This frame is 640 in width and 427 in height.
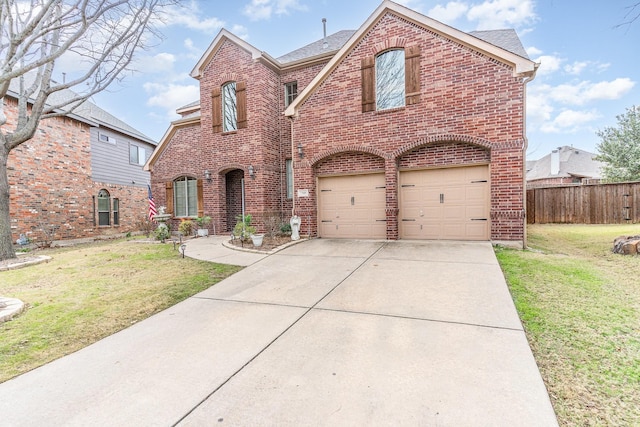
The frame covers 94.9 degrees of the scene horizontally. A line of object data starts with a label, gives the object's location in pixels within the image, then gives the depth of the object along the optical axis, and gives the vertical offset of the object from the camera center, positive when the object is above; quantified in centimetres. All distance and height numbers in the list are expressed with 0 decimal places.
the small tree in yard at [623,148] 1962 +378
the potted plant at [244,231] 862 -62
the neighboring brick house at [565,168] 2945 +379
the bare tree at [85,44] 707 +463
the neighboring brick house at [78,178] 1176 +170
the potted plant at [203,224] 1120 -53
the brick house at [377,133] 757 +230
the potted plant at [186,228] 1191 -69
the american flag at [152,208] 1125 +14
